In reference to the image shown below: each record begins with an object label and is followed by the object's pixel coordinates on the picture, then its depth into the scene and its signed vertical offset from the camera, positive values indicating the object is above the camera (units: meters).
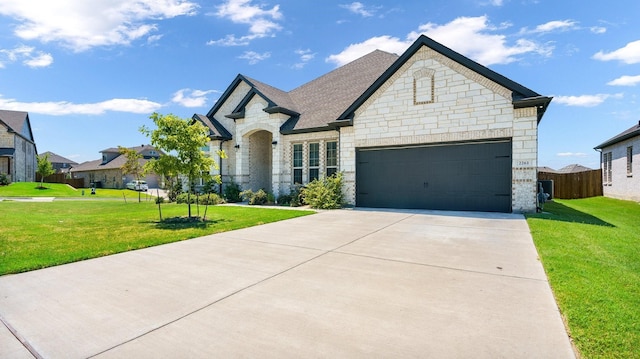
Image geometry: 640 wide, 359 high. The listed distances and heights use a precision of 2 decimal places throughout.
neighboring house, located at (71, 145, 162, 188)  51.09 +1.44
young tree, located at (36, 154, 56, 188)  39.59 +1.50
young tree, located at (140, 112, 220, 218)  10.38 +1.10
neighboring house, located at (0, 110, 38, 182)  37.78 +4.05
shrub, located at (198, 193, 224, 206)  17.64 -1.12
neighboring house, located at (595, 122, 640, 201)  18.45 +0.93
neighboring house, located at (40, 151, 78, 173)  80.79 +4.29
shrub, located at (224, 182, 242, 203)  18.47 -0.77
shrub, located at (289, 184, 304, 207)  15.70 -0.89
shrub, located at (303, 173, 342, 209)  14.38 -0.62
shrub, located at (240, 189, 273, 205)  16.91 -0.97
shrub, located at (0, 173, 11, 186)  34.06 -0.07
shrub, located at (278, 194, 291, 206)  16.53 -1.05
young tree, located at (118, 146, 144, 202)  18.70 +0.98
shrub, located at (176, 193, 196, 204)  18.73 -1.09
